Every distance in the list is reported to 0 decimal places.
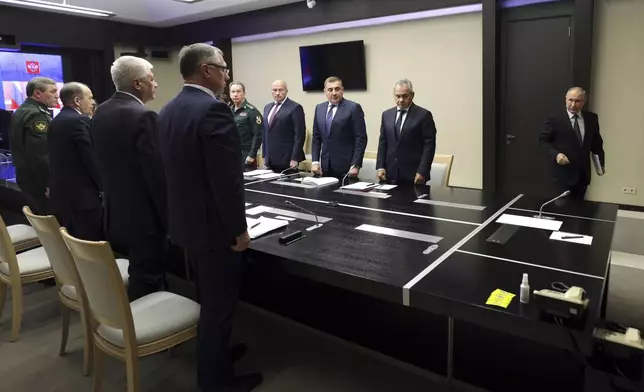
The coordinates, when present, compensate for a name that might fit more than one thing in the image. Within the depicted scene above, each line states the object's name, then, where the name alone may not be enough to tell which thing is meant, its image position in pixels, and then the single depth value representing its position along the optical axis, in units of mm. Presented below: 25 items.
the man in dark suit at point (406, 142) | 3650
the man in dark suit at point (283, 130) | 4629
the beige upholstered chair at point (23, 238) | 3311
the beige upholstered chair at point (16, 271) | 2686
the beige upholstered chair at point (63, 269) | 2148
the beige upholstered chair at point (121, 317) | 1802
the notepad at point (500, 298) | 1452
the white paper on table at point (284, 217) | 2531
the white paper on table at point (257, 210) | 2701
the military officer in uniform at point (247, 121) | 4973
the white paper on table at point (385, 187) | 3248
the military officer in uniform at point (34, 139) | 3475
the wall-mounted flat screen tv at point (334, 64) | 6176
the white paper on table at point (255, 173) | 4008
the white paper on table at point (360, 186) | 3264
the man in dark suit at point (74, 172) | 2830
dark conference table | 1510
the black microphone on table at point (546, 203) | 2429
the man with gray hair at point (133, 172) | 2301
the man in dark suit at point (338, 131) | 4172
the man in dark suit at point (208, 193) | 1816
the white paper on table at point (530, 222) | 2234
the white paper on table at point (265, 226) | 2226
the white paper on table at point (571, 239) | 2006
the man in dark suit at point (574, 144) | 3650
